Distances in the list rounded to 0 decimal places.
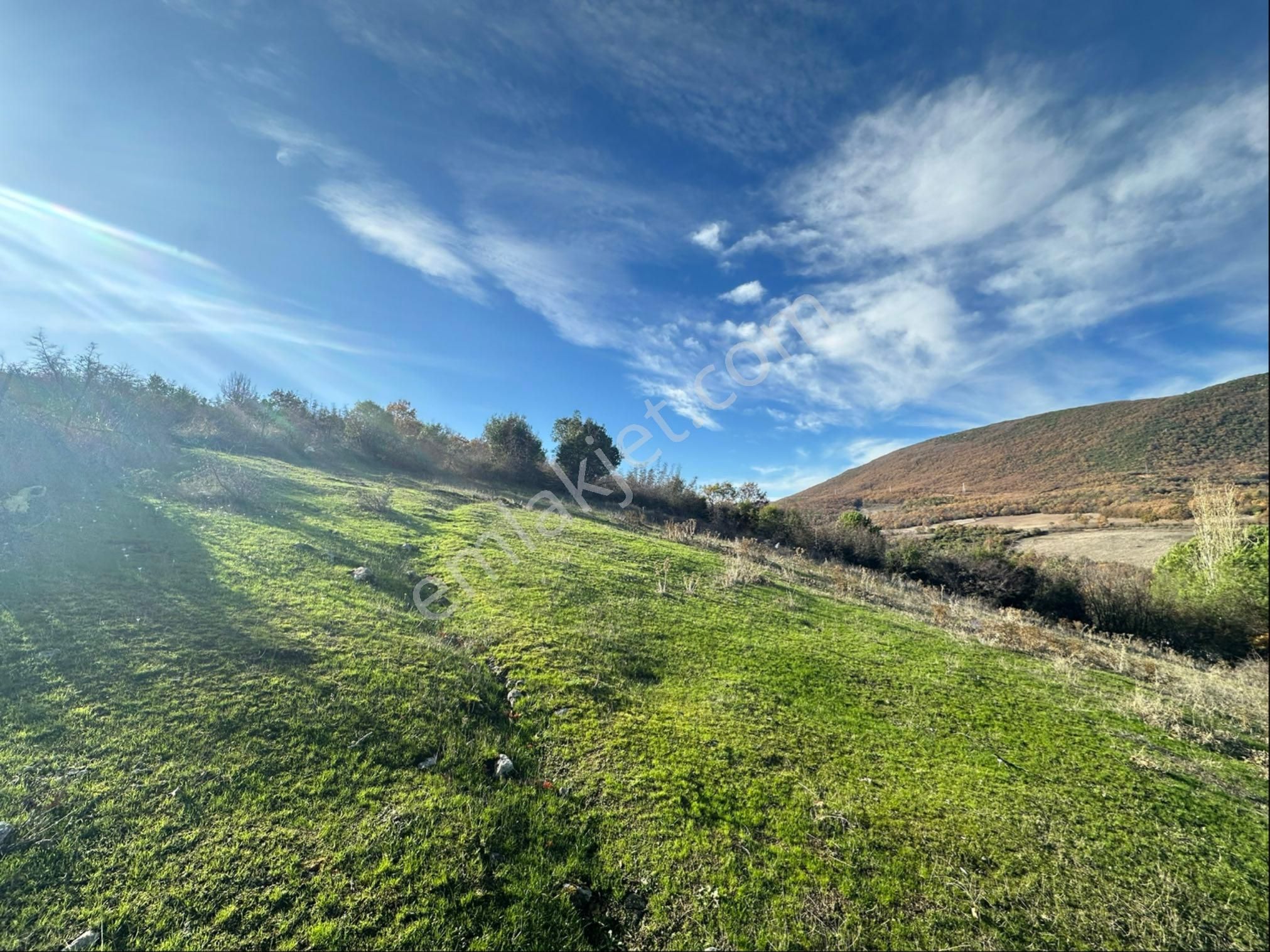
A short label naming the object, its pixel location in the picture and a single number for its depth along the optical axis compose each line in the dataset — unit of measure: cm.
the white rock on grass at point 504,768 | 484
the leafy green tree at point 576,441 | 3428
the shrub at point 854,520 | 2605
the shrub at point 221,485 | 1254
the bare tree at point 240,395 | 2978
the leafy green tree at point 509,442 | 3397
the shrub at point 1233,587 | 1276
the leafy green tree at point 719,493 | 3038
